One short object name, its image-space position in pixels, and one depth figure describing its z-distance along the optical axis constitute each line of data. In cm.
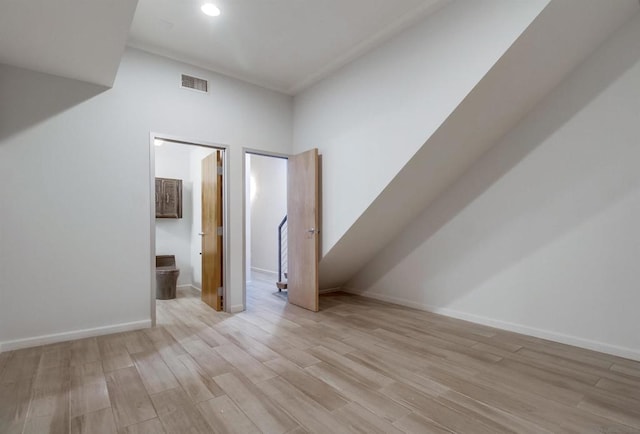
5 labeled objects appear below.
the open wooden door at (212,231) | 414
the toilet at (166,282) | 478
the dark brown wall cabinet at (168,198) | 538
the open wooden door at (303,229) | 406
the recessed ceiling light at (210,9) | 279
